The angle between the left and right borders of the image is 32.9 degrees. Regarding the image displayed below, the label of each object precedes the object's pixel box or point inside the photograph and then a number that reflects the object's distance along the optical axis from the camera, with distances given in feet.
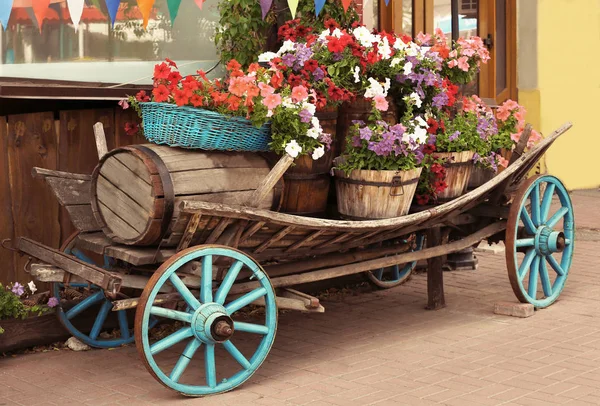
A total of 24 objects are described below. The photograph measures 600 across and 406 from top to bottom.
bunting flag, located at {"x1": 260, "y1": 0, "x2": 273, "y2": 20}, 19.26
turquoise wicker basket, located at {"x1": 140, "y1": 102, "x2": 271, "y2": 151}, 16.60
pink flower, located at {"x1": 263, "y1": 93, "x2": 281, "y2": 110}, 16.57
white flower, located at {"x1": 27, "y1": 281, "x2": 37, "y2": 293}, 20.08
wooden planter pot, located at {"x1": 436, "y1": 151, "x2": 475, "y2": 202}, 19.86
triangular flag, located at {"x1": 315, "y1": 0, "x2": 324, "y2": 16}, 19.45
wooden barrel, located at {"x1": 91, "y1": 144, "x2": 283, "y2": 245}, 16.25
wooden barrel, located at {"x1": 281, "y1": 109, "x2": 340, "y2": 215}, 17.93
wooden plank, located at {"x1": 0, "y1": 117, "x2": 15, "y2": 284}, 19.79
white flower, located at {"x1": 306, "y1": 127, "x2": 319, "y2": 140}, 17.08
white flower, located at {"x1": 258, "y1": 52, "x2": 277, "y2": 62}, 17.98
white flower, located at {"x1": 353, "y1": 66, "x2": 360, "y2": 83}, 18.05
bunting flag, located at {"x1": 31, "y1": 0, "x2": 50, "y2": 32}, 20.35
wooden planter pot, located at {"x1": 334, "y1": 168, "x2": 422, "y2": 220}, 18.11
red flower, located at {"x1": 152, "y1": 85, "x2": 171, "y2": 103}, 16.88
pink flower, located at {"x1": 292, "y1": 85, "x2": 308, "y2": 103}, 16.94
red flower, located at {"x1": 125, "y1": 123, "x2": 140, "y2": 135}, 18.75
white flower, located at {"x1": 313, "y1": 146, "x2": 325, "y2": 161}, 17.34
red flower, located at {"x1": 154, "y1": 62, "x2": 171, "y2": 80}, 17.24
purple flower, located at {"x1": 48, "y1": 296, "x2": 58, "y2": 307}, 19.13
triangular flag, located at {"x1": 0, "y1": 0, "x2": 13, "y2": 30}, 16.58
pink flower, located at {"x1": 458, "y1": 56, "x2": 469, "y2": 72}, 20.30
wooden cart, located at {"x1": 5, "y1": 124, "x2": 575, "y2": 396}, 16.02
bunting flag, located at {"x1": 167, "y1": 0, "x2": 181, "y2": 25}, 19.66
